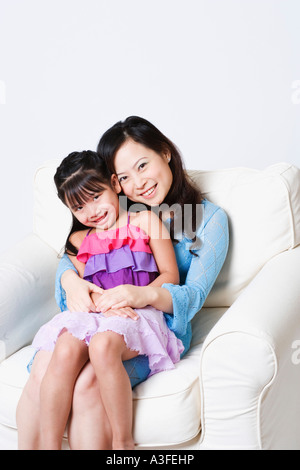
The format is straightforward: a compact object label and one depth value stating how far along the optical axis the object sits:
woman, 1.85
